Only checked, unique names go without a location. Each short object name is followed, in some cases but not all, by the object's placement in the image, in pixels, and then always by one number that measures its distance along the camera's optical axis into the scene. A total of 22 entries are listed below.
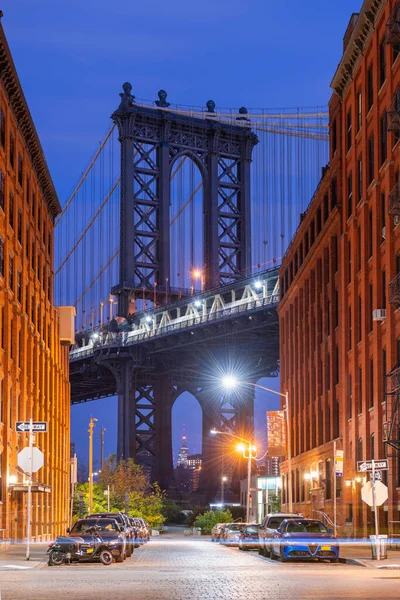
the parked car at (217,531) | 67.02
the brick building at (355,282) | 48.69
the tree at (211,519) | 93.62
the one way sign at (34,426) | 34.59
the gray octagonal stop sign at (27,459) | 34.25
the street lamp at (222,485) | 127.09
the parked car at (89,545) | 33.31
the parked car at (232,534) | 59.38
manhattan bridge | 125.31
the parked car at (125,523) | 39.50
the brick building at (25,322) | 56.22
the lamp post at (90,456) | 74.20
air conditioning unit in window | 49.50
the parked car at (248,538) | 50.41
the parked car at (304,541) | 34.69
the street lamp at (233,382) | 59.56
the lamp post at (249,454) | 73.44
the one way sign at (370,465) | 35.47
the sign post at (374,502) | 34.50
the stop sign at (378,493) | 35.66
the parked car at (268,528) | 39.41
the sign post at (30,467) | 34.19
